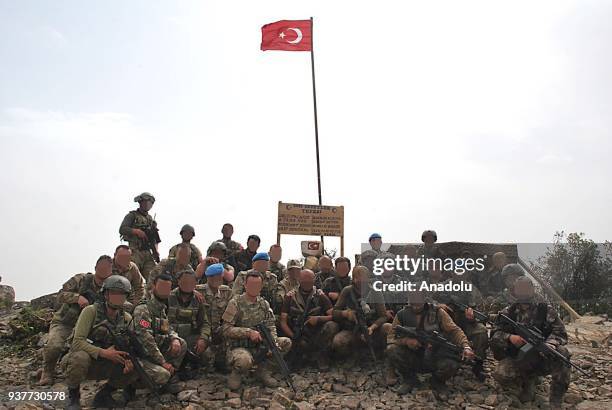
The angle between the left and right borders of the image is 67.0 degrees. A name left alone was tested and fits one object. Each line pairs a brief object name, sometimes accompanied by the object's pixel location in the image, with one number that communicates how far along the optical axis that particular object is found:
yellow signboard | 11.52
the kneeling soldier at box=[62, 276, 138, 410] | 5.61
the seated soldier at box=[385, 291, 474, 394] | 6.64
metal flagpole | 13.66
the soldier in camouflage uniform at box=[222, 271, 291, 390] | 6.60
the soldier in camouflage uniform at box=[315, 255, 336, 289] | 8.84
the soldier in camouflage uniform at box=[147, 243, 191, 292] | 8.22
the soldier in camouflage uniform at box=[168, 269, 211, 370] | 6.79
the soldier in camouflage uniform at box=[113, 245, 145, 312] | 7.45
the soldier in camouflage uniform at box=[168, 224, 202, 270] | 9.39
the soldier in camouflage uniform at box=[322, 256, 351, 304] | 8.09
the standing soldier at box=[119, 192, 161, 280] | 9.41
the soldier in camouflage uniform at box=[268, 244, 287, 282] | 9.37
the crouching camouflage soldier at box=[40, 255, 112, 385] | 6.74
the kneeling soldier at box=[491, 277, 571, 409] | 6.29
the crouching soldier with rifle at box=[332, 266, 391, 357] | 7.45
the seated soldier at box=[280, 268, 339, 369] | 7.56
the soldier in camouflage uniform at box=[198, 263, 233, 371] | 7.51
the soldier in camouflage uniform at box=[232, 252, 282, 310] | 8.02
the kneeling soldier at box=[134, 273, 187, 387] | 5.93
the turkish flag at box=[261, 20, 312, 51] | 15.09
